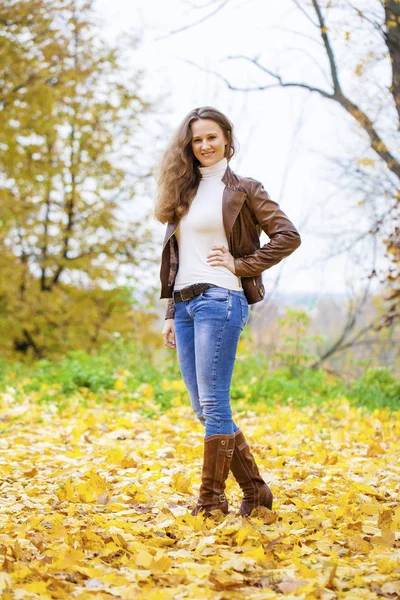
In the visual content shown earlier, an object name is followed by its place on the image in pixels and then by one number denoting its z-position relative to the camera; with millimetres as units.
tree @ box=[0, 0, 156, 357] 11969
